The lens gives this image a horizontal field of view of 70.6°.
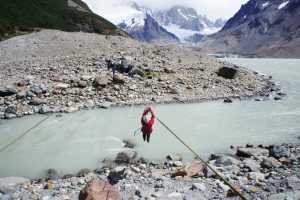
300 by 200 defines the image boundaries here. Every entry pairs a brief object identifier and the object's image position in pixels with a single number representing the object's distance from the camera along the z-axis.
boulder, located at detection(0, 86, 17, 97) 18.11
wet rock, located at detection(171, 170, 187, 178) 8.65
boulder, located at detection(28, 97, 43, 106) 17.25
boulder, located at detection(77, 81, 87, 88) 19.58
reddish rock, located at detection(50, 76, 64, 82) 20.24
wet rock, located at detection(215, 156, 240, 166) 9.45
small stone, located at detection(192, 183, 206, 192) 7.75
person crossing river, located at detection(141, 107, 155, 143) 9.99
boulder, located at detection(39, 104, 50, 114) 16.49
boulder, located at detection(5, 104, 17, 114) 16.20
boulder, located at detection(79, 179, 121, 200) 6.81
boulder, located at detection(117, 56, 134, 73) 22.59
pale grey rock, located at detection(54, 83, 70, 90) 19.12
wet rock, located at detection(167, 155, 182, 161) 10.19
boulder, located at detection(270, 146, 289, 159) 10.14
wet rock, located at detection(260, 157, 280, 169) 9.14
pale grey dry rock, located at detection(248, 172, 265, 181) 8.19
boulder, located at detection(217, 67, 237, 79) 24.39
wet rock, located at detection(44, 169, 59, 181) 8.95
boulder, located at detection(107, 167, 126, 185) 8.46
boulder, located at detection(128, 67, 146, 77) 22.14
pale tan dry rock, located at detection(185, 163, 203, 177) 8.68
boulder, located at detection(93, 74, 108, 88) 19.59
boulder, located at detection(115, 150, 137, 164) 10.03
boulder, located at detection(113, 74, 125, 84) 20.51
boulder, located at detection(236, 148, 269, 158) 10.35
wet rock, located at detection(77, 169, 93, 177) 9.00
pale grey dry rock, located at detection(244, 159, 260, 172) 8.94
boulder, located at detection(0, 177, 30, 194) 8.03
